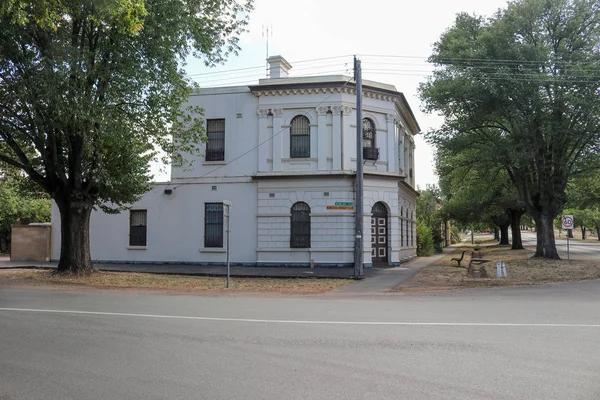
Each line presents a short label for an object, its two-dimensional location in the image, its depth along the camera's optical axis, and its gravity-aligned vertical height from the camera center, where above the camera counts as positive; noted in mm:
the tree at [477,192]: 28094 +2690
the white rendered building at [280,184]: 23000 +2158
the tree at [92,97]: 14461 +4125
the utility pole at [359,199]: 17781 +1061
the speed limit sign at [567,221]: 25844 +365
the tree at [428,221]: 34938 +660
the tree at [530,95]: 22386 +6241
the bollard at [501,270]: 17484 -1504
